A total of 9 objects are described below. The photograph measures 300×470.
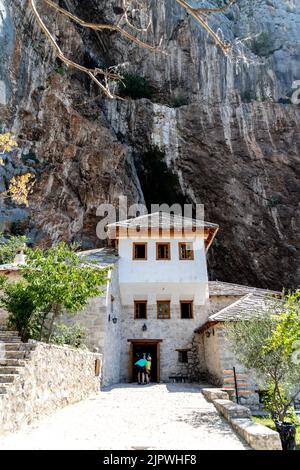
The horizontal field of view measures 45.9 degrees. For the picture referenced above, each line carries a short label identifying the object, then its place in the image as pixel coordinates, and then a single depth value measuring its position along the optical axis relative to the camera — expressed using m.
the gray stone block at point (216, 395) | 8.97
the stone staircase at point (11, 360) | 5.27
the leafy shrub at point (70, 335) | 10.23
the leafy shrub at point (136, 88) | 29.37
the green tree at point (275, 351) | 6.57
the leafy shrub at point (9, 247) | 18.74
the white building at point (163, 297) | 15.27
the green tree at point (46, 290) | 8.46
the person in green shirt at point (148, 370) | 14.21
